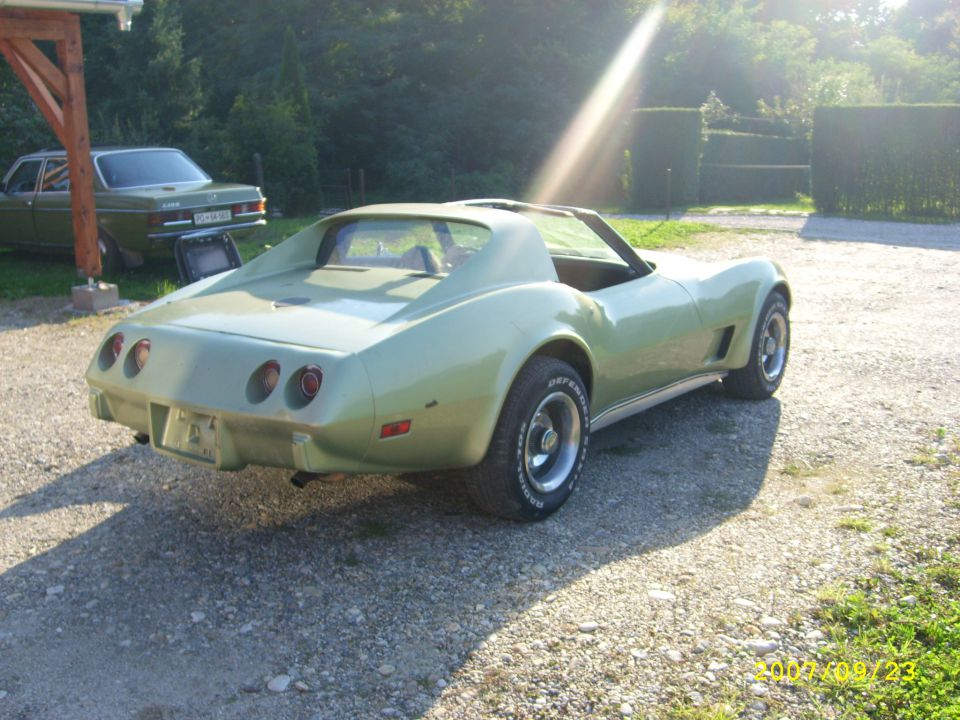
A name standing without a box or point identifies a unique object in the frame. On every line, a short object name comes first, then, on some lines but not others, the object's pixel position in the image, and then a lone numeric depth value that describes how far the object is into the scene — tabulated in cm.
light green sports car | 373
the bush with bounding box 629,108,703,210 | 2111
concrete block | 957
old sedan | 1087
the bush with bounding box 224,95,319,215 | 2002
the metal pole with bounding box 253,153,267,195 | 1841
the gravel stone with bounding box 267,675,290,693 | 312
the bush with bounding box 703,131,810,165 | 2400
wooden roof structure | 959
